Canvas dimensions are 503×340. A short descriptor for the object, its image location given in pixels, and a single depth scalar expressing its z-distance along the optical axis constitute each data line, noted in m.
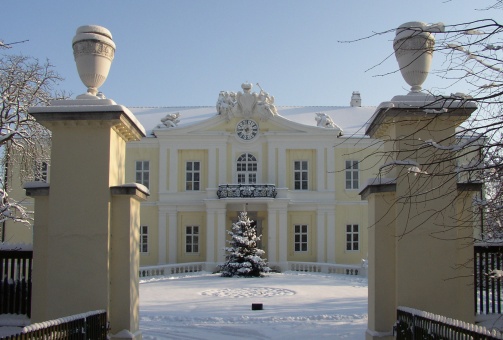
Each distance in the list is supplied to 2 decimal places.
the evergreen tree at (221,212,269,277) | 30.41
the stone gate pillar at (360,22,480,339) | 8.19
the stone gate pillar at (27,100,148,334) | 8.16
